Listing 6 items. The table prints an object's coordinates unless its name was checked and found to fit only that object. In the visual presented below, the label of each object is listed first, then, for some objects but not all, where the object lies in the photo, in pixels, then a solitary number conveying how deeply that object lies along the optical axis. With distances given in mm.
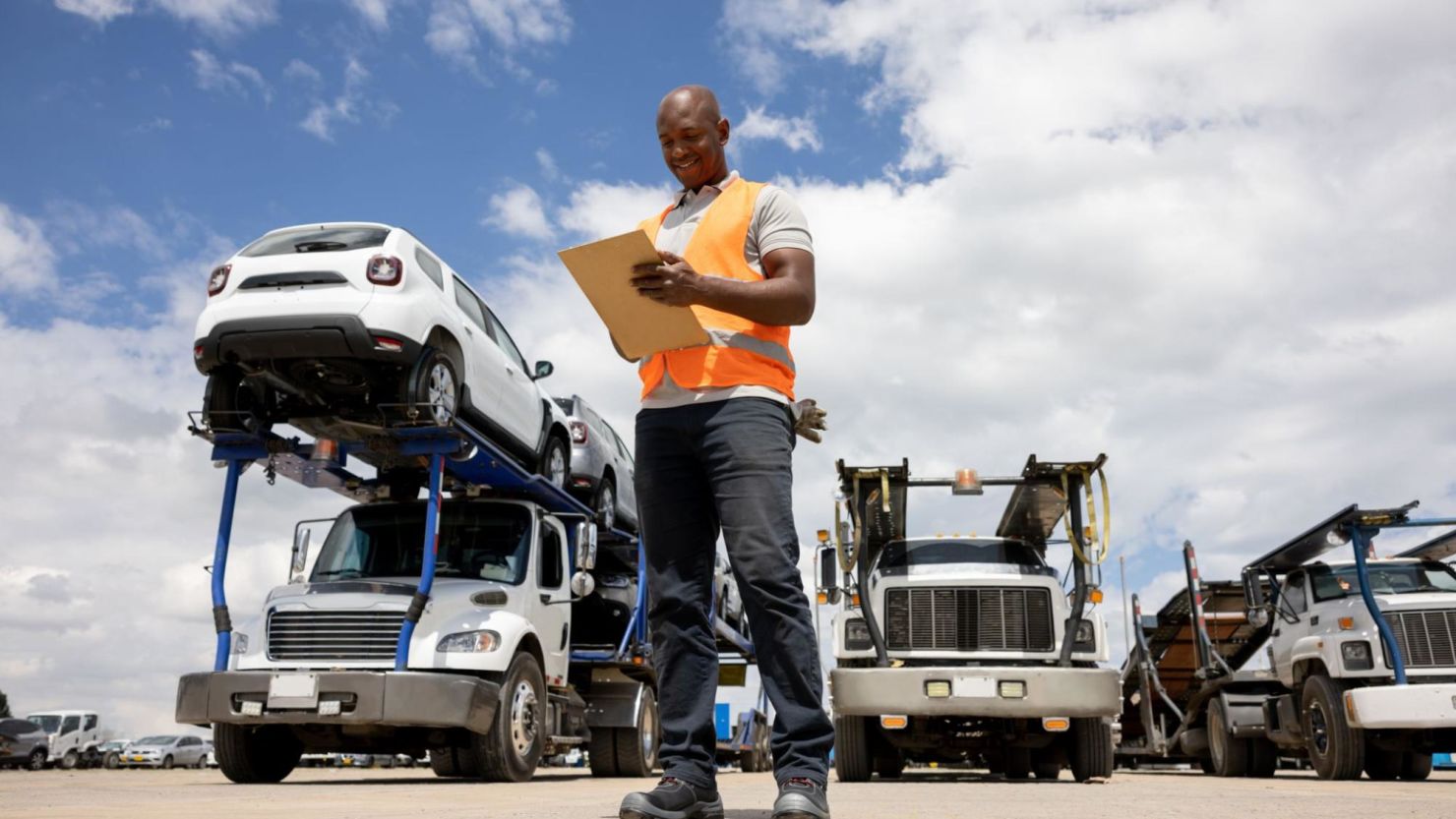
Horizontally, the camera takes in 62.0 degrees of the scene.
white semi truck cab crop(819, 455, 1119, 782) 9656
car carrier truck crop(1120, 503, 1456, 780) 10914
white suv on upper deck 8828
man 3326
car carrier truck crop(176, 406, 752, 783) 8477
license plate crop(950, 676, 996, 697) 9594
